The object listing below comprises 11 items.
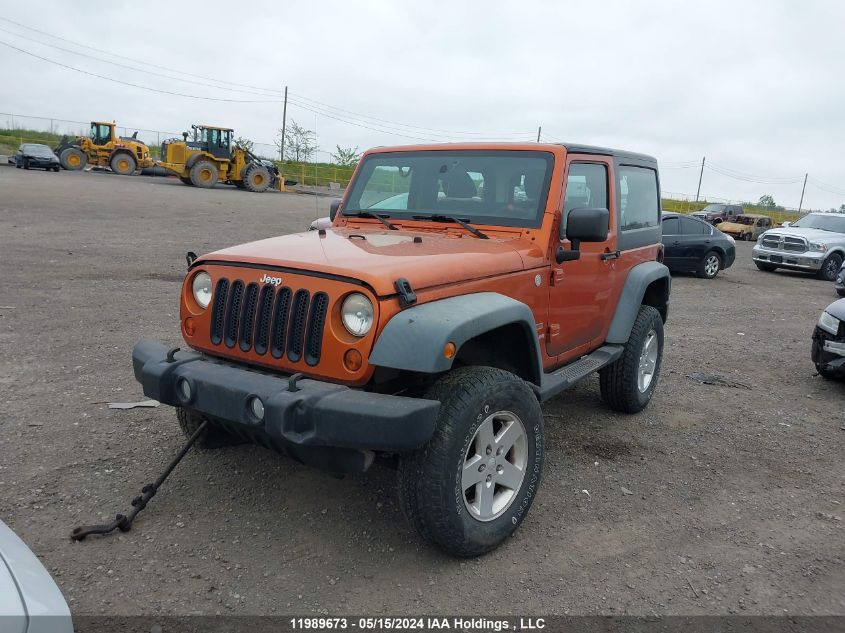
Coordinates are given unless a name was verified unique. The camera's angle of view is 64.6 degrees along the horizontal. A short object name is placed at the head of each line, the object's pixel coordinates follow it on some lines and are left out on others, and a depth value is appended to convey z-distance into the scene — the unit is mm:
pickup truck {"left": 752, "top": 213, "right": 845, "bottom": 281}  16031
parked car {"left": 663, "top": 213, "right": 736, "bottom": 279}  14961
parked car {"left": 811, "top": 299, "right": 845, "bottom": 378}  6078
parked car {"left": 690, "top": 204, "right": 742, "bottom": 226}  31016
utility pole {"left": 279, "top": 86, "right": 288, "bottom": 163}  52188
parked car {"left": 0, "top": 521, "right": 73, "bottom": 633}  1755
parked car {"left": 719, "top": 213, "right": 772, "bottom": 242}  29125
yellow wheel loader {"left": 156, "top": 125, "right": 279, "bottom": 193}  29438
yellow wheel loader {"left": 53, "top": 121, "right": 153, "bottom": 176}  31906
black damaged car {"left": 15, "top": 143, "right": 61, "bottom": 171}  29812
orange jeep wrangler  2793
